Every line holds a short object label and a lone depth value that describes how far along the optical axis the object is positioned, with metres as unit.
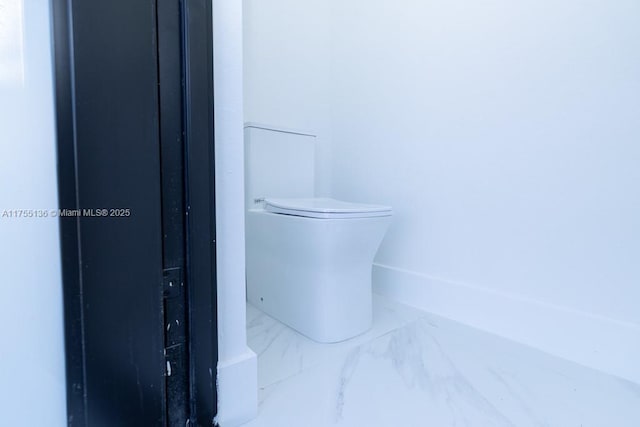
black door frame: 0.43
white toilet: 1.00
